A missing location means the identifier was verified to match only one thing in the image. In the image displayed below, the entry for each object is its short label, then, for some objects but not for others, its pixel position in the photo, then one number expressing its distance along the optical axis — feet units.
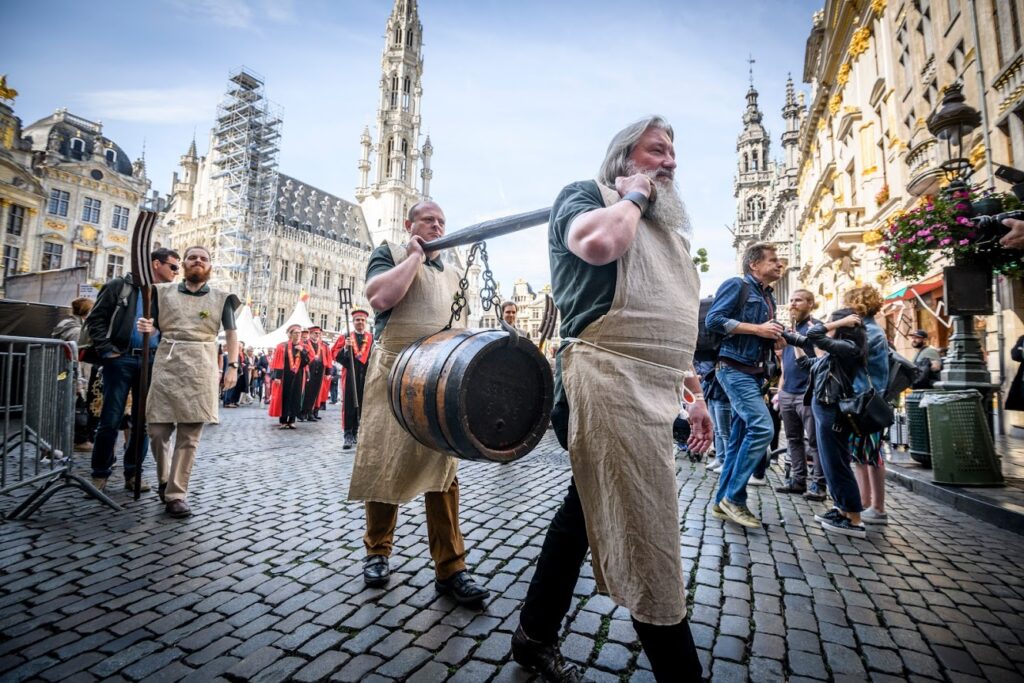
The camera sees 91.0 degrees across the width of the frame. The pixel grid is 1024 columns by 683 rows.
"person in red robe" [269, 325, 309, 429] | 35.29
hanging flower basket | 19.25
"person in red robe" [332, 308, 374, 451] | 26.76
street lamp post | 19.95
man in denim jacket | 12.16
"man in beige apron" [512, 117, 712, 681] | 4.99
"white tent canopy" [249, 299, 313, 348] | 70.24
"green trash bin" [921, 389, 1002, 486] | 16.31
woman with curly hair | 13.03
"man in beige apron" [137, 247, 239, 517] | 13.10
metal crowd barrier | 12.46
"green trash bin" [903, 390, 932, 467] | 20.17
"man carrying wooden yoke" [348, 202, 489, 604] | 8.31
